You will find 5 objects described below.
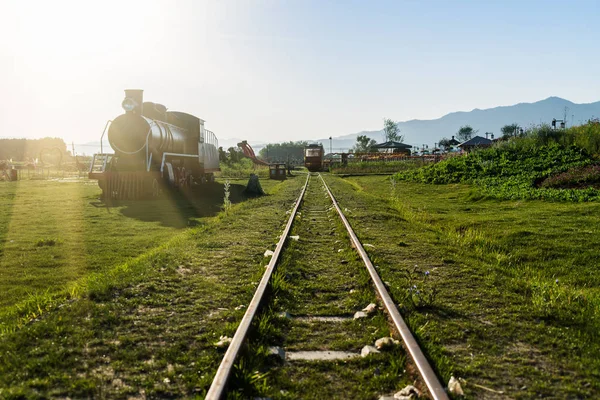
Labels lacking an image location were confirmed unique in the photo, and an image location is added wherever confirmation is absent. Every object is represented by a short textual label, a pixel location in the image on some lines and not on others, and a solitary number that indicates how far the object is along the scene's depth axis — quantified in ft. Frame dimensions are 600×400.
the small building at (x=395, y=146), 216.33
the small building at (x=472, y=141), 168.60
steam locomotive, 60.70
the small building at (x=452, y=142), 223.30
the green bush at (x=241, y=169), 137.11
